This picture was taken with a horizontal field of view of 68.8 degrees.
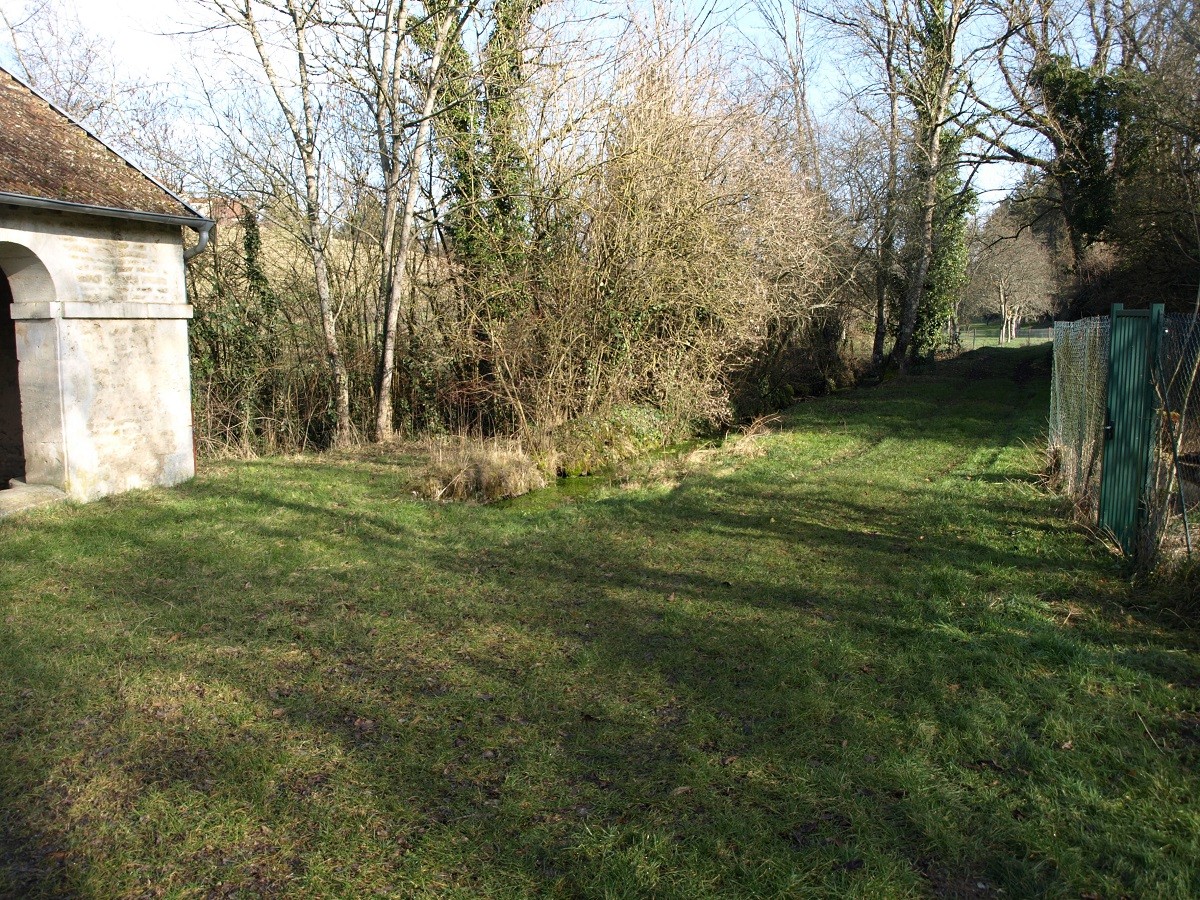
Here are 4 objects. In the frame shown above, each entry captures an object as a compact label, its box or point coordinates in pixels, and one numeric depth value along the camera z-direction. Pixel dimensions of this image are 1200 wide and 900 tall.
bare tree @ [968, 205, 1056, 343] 44.75
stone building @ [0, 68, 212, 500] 9.06
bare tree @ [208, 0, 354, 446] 13.13
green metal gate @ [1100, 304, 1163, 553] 7.03
